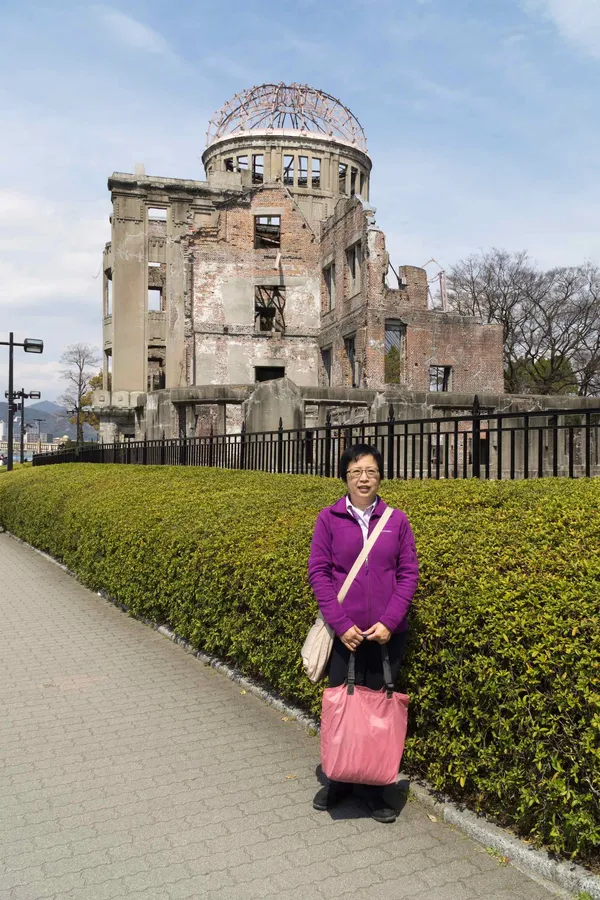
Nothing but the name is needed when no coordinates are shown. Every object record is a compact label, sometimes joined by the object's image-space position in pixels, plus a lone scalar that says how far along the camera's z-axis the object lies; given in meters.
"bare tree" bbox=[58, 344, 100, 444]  61.69
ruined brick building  33.25
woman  3.65
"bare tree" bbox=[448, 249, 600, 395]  43.81
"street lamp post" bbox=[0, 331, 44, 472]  25.33
